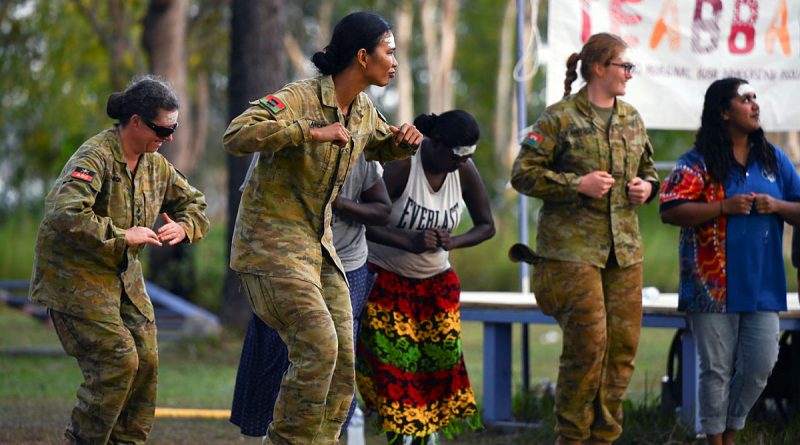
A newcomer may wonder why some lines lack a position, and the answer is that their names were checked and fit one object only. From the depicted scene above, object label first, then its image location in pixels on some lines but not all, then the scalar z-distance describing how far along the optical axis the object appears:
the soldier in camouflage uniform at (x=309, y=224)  10.52
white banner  16.89
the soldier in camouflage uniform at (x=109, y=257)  11.01
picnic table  14.99
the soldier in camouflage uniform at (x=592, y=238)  12.81
